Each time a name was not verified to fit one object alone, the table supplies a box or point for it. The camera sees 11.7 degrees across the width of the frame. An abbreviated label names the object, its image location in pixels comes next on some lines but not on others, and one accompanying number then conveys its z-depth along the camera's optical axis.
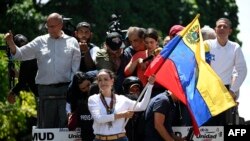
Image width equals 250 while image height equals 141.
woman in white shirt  16.20
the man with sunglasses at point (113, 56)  17.84
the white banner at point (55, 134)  17.28
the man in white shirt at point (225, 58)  18.31
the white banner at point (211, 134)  17.20
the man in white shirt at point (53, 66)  17.94
